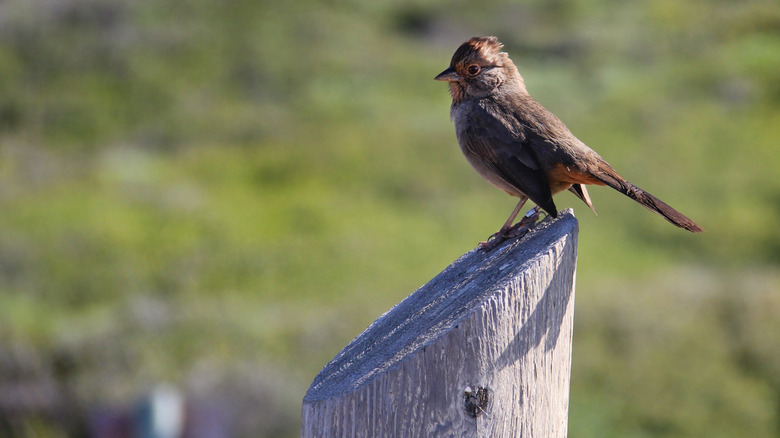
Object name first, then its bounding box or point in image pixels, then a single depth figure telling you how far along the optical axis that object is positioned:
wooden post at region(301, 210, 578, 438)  4.11
